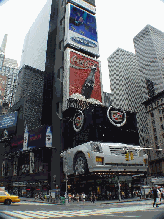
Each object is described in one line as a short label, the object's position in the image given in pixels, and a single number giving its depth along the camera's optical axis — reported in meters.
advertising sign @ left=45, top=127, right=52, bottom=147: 59.53
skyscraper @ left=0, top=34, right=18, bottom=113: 119.09
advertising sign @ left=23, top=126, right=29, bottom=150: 67.22
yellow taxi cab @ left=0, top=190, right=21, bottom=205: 21.71
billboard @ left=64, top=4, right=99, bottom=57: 76.56
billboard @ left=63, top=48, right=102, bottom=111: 66.00
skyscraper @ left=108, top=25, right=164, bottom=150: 144.86
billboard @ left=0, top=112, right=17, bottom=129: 81.36
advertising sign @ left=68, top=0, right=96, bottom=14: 87.91
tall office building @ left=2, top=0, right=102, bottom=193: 61.31
